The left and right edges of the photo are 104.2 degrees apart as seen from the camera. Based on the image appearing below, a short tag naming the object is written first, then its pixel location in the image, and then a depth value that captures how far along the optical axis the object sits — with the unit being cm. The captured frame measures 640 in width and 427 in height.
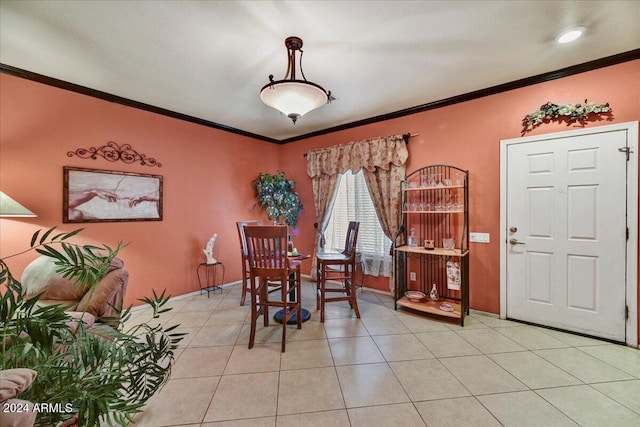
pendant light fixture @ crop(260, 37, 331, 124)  198
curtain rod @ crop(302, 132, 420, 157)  353
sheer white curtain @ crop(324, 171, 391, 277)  392
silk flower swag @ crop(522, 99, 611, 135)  241
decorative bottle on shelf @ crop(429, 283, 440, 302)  316
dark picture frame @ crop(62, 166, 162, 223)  280
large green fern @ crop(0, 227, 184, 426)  90
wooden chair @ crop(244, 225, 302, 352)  240
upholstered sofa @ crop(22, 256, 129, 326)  196
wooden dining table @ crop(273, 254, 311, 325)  293
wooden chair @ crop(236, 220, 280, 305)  345
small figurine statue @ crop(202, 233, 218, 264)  385
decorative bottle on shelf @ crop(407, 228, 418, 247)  335
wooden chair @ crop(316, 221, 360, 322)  299
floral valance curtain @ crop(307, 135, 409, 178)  359
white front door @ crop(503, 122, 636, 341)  236
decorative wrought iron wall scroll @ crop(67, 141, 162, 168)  289
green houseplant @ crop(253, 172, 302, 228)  453
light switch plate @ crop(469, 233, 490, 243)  300
